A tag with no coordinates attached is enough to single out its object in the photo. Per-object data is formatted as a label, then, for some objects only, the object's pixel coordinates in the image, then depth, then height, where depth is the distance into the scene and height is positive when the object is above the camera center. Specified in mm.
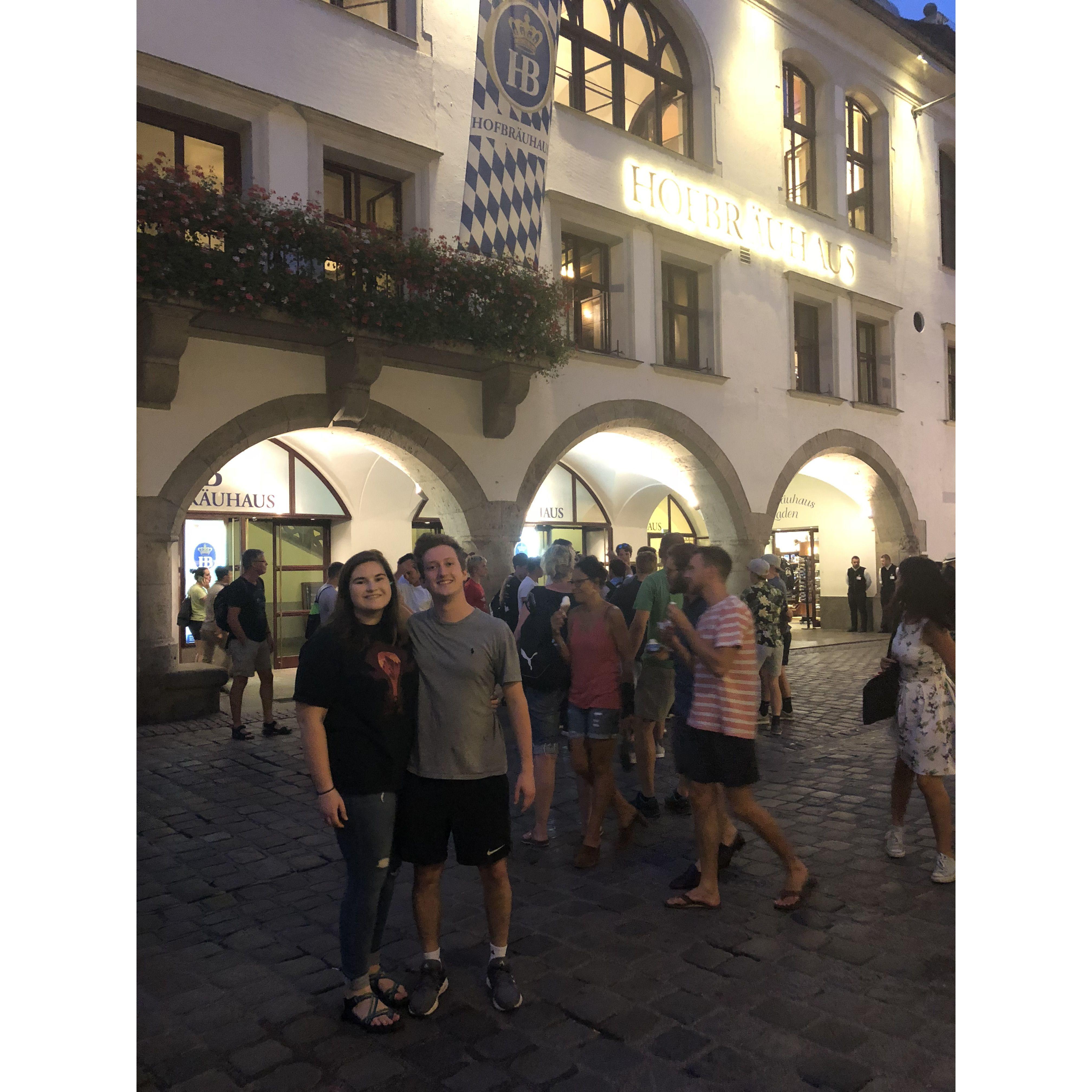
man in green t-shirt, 5988 -958
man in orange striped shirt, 4227 -866
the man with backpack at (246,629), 8703 -717
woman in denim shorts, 5152 -758
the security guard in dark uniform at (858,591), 19844 -939
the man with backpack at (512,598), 9422 -480
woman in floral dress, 4625 -739
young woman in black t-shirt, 3182 -655
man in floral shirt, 8539 -695
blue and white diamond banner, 10086 +4898
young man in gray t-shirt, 3340 -778
